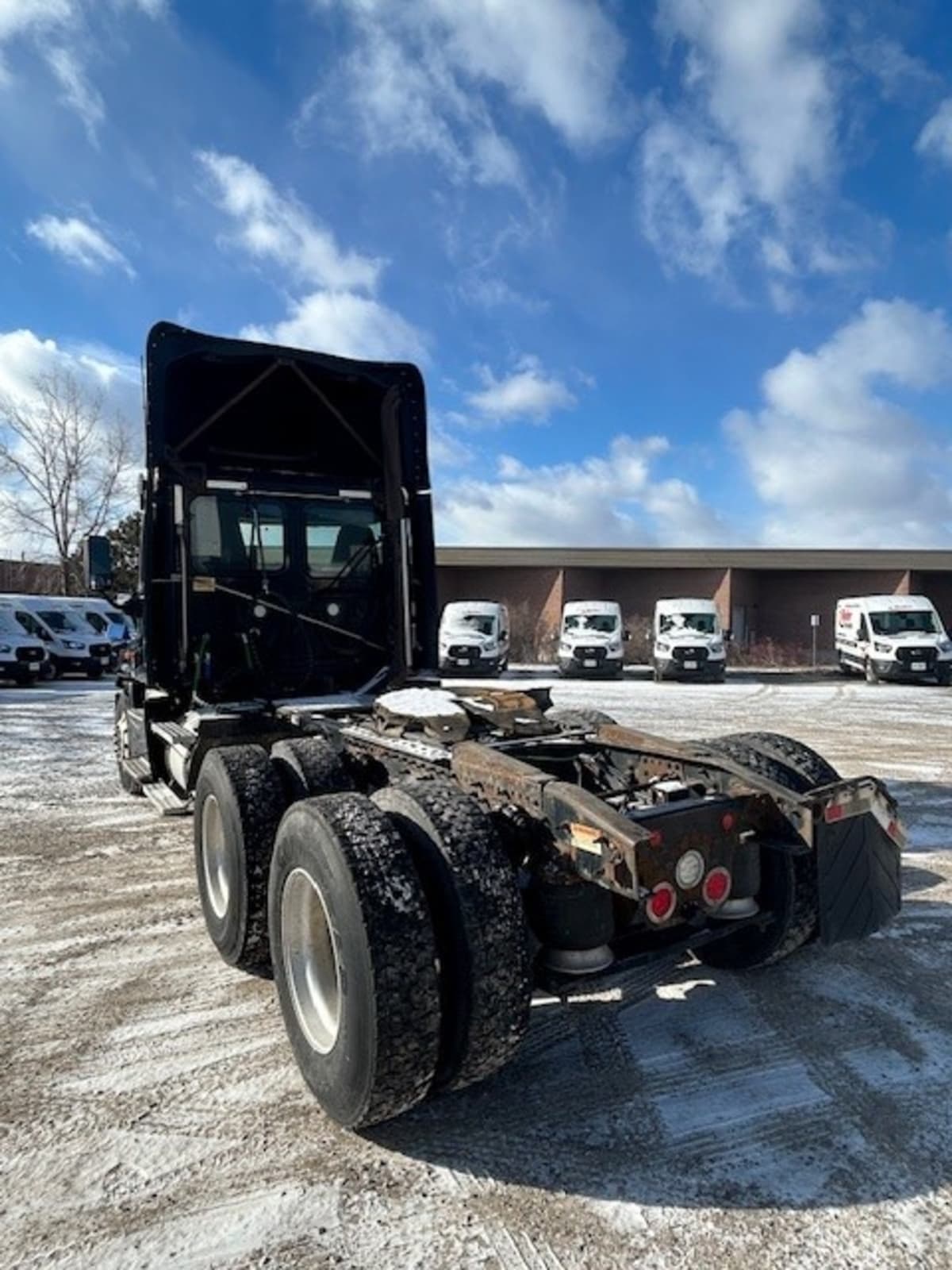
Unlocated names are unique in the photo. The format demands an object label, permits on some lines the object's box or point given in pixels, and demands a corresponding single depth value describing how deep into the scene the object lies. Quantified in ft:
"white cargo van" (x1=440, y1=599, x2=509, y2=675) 79.56
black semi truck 8.55
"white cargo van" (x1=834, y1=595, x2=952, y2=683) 73.56
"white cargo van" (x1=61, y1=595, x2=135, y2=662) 81.86
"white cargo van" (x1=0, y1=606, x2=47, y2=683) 63.93
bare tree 134.10
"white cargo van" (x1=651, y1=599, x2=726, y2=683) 76.43
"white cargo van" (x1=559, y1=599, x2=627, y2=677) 81.76
